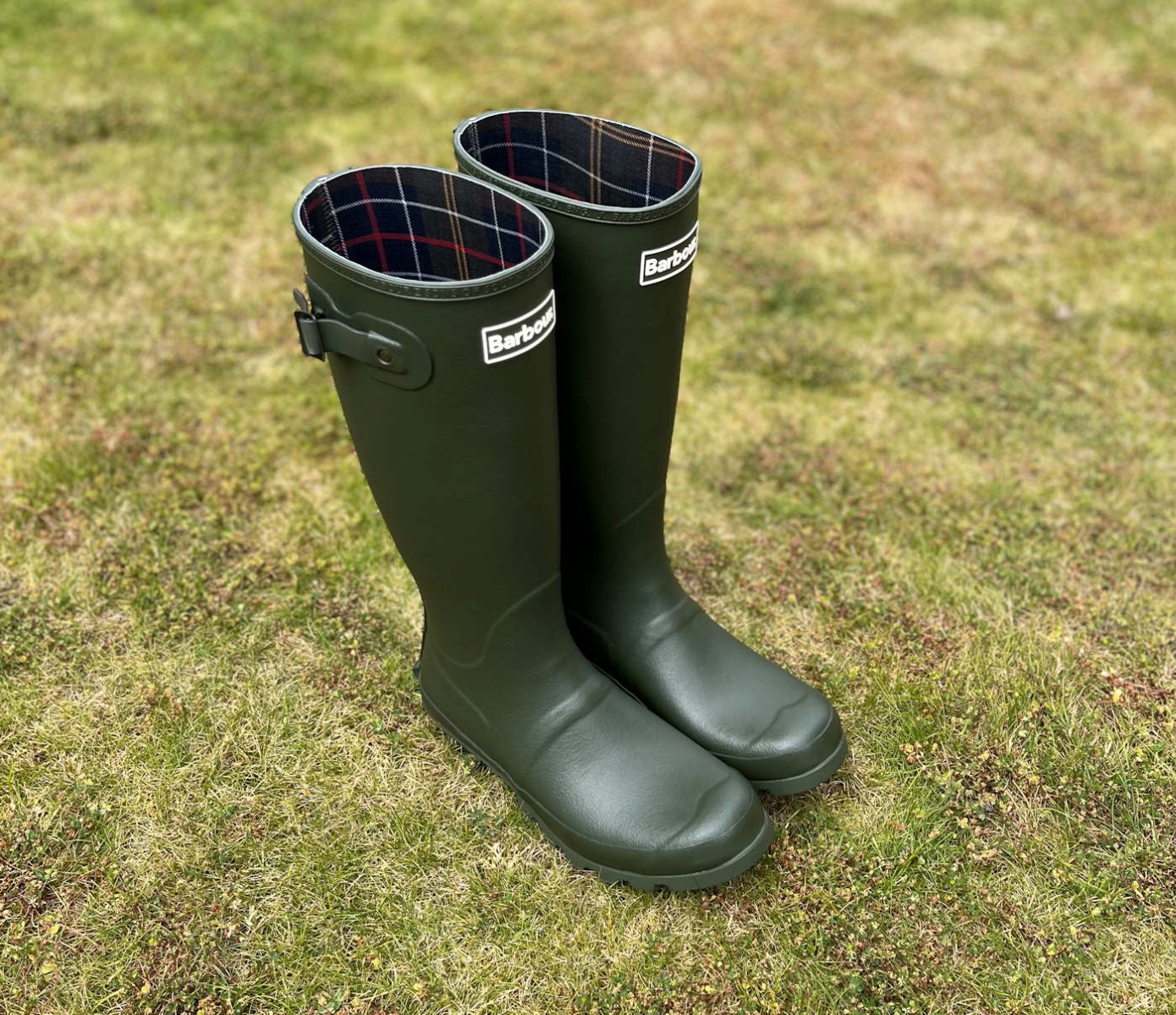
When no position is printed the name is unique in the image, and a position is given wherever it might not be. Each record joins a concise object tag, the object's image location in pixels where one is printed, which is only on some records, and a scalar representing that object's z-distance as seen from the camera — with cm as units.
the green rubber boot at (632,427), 144
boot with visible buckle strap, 129
